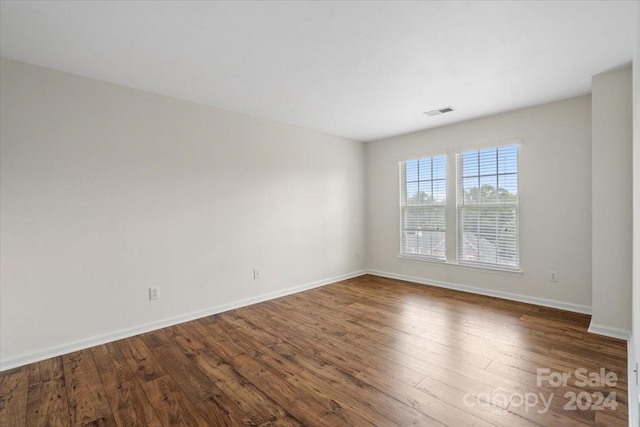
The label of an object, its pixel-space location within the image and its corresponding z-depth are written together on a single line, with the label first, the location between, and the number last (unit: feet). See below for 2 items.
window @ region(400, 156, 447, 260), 15.69
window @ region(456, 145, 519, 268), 13.17
